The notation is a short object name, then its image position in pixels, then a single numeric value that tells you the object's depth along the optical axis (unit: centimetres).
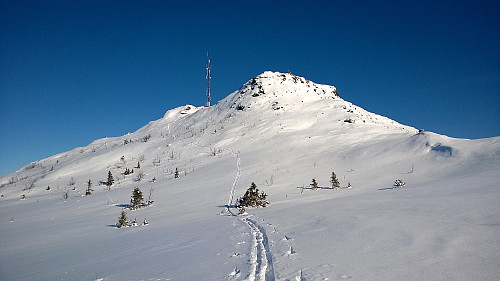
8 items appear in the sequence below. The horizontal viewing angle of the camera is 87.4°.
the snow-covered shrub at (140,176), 1784
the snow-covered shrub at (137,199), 1169
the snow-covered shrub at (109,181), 1721
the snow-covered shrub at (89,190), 1598
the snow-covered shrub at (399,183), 963
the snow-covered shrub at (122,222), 893
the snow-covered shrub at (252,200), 1022
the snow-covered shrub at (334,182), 1121
